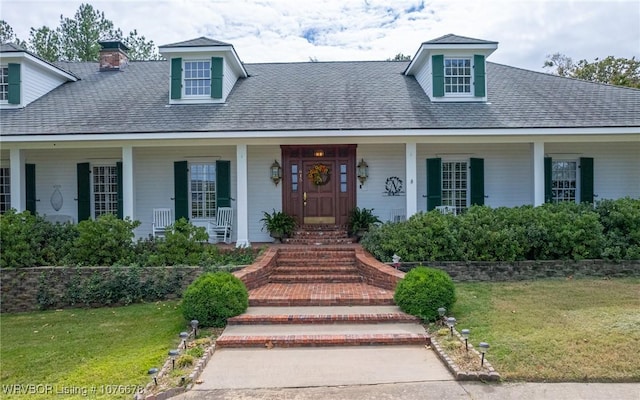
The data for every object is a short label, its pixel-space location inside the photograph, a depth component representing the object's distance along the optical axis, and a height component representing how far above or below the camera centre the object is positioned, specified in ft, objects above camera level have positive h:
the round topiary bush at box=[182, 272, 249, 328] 19.83 -4.99
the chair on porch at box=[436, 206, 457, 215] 36.44 -1.24
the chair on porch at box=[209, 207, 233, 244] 36.68 -2.50
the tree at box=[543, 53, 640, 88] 72.08 +21.84
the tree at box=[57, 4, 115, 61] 85.42 +32.65
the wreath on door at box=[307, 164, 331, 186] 37.52 +1.89
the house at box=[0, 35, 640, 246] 36.76 +3.65
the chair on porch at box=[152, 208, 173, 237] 36.90 -2.03
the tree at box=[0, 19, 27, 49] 93.86 +37.22
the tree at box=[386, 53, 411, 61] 97.54 +31.98
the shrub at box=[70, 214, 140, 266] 28.60 -3.11
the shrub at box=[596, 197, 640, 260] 28.58 -2.53
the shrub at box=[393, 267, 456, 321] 20.02 -4.80
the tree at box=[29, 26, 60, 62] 83.97 +30.93
